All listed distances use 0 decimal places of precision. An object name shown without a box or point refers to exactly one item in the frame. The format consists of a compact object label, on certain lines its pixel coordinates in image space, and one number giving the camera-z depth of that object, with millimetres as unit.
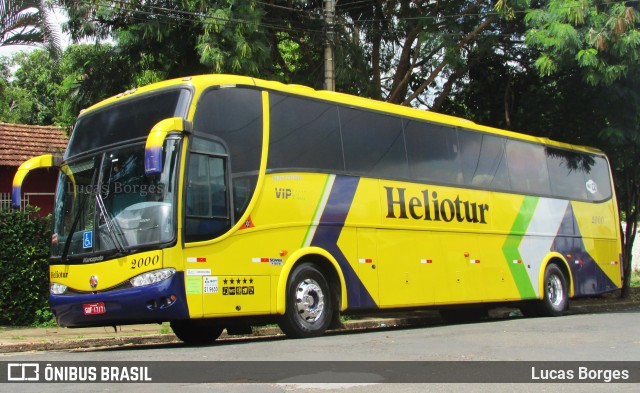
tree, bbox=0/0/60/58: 14273
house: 21741
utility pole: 15679
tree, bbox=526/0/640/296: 15156
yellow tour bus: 9781
